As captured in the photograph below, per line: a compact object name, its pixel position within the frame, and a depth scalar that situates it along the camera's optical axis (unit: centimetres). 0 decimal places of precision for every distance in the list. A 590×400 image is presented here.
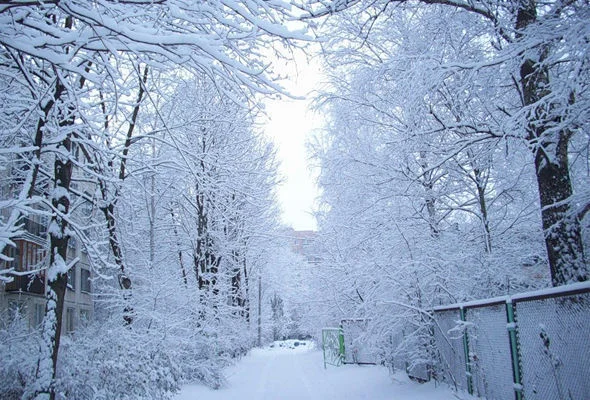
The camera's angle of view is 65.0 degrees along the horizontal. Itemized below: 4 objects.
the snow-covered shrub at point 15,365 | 639
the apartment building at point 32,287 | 1828
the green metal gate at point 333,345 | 1930
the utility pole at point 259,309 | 3840
